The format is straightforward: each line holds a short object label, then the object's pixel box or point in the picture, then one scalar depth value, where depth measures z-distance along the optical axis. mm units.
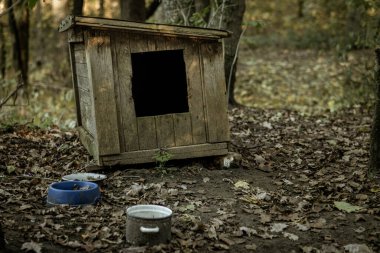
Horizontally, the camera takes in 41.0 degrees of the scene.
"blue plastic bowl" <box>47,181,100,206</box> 5418
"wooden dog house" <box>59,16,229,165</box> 6453
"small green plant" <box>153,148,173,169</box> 6621
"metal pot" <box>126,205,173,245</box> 4543
